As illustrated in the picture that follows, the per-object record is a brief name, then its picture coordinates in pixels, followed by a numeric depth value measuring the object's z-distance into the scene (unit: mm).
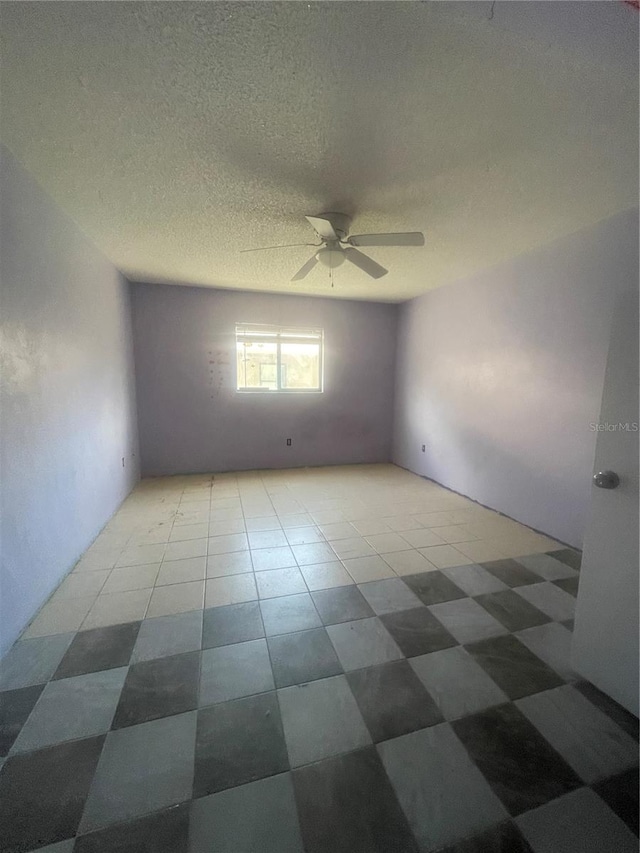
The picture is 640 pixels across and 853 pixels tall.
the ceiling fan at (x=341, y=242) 2172
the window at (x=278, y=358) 4723
